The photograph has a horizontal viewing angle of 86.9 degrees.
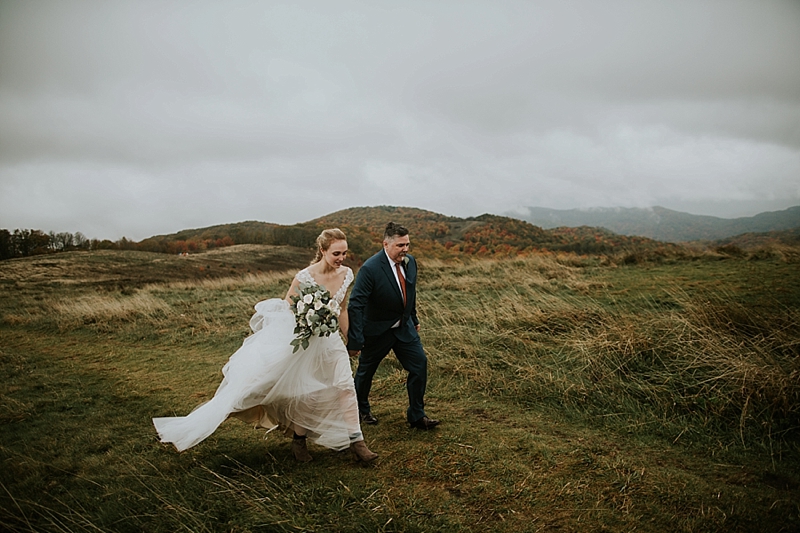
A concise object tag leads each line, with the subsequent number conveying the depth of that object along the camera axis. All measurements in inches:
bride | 165.8
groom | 199.8
